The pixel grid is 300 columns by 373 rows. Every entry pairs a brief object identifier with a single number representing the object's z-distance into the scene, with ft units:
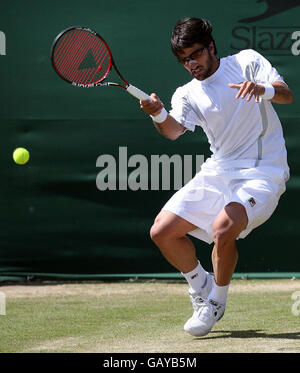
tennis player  25.80
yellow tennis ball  39.32
